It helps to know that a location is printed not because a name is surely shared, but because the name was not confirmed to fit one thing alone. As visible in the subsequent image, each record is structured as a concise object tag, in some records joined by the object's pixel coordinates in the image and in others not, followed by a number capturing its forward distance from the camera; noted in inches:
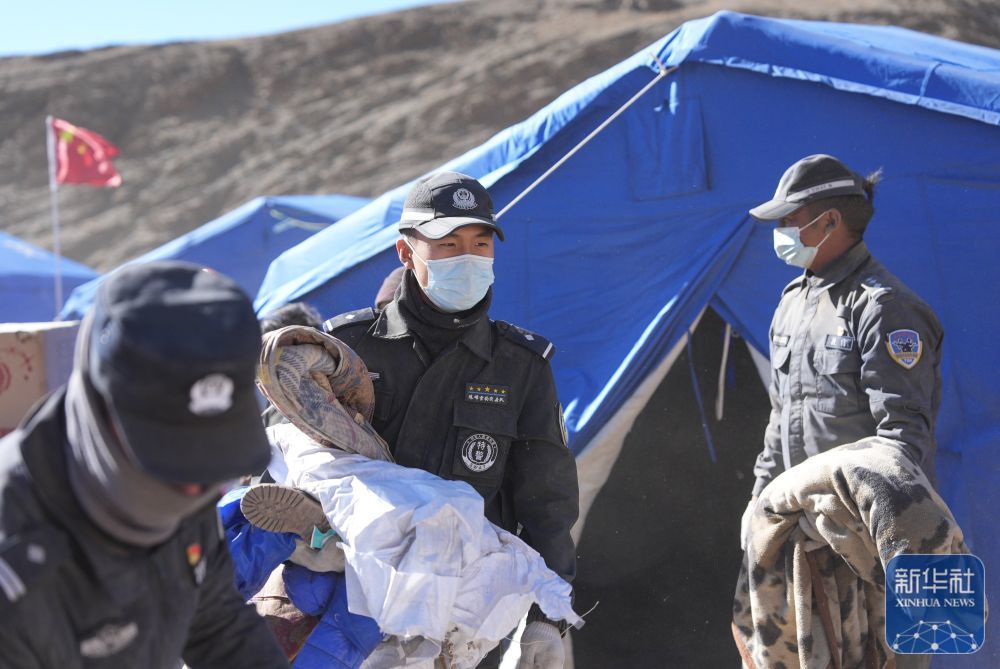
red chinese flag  415.8
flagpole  373.7
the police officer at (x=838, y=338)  116.0
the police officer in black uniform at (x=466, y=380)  95.0
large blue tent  146.9
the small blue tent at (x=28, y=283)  388.2
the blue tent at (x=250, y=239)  353.4
